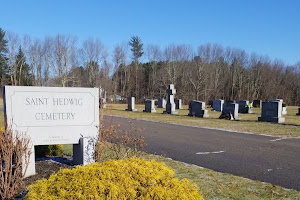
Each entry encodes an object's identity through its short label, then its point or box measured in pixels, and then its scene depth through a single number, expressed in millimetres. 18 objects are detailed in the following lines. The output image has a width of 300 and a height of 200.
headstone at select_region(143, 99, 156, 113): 23300
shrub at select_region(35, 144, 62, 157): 5738
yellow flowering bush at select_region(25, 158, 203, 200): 2258
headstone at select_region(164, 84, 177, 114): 21484
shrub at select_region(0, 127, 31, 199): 3283
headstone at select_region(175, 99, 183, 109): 30156
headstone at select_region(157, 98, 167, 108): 31809
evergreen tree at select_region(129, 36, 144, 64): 59562
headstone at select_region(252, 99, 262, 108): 32969
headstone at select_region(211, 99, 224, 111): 26384
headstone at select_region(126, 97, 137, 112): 25662
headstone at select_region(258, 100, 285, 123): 14873
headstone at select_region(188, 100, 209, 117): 18641
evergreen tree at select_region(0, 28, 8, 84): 48312
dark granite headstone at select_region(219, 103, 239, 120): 17250
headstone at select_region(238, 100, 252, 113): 23669
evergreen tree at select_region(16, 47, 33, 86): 48019
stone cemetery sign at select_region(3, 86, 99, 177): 4273
